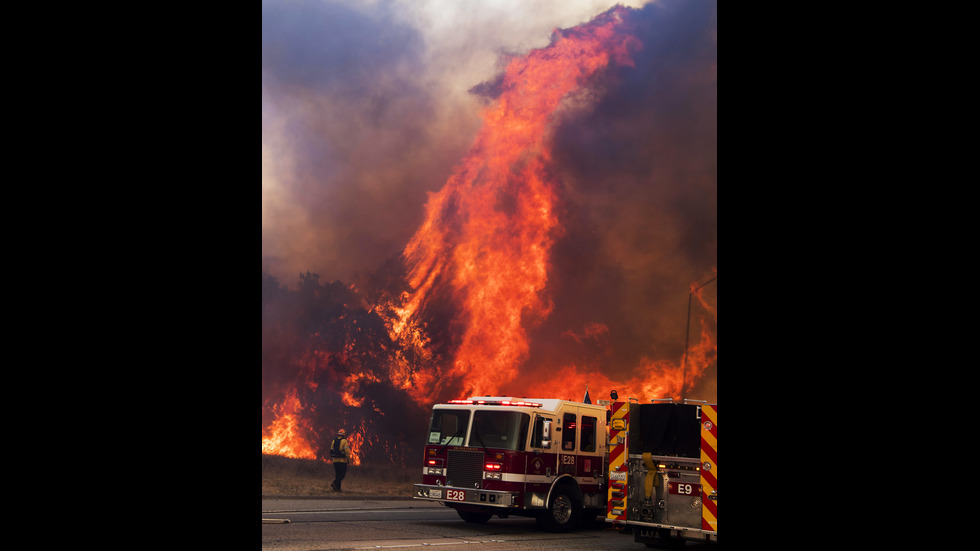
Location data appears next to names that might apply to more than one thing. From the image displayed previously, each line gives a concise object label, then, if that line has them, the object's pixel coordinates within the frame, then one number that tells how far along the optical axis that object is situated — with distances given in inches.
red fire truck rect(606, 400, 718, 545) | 465.4
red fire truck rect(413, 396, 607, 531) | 567.6
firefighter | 844.6
